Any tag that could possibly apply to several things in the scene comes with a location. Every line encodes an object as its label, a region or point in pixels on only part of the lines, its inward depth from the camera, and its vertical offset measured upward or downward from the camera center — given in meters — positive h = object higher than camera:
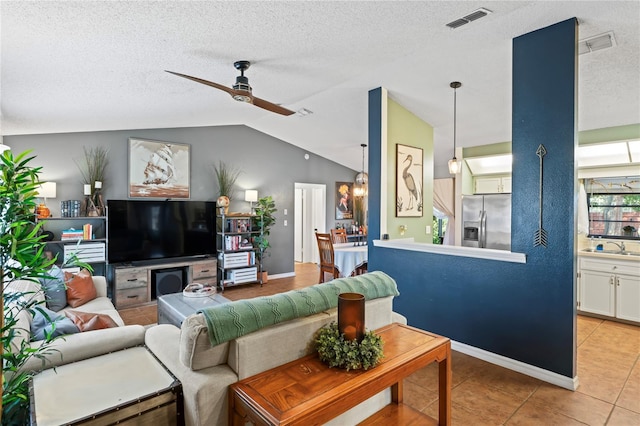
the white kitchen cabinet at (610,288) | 3.80 -0.93
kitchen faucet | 4.22 -0.50
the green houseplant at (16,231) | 1.14 -0.07
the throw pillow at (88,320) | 2.38 -0.79
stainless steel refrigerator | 5.13 -0.18
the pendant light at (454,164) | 3.80 +0.53
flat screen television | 4.75 -0.30
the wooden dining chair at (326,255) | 5.08 -0.72
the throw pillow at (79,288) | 3.35 -0.80
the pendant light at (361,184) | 6.76 +0.52
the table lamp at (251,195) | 6.10 +0.27
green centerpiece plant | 1.55 -0.67
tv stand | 4.64 -1.02
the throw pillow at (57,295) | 3.10 -0.81
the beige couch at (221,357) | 1.40 -0.69
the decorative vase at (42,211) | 4.21 -0.01
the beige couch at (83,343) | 1.93 -0.83
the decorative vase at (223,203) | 5.79 +0.12
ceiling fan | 2.92 +1.06
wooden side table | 1.27 -0.75
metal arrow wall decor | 2.71 -0.18
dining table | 4.87 -0.72
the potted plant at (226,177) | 6.04 +0.59
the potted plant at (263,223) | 6.13 -0.25
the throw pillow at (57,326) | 2.14 -0.76
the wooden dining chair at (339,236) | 6.41 -0.51
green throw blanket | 1.49 -0.48
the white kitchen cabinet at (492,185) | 5.43 +0.41
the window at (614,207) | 4.33 +0.03
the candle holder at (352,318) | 1.63 -0.53
